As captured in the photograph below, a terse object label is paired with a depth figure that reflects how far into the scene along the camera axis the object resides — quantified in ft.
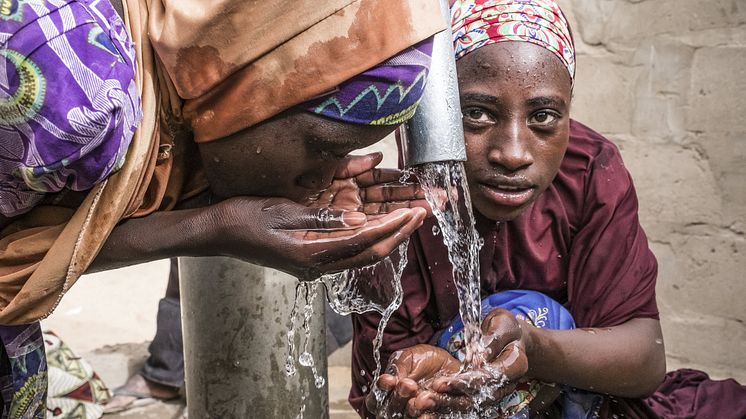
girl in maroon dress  6.52
